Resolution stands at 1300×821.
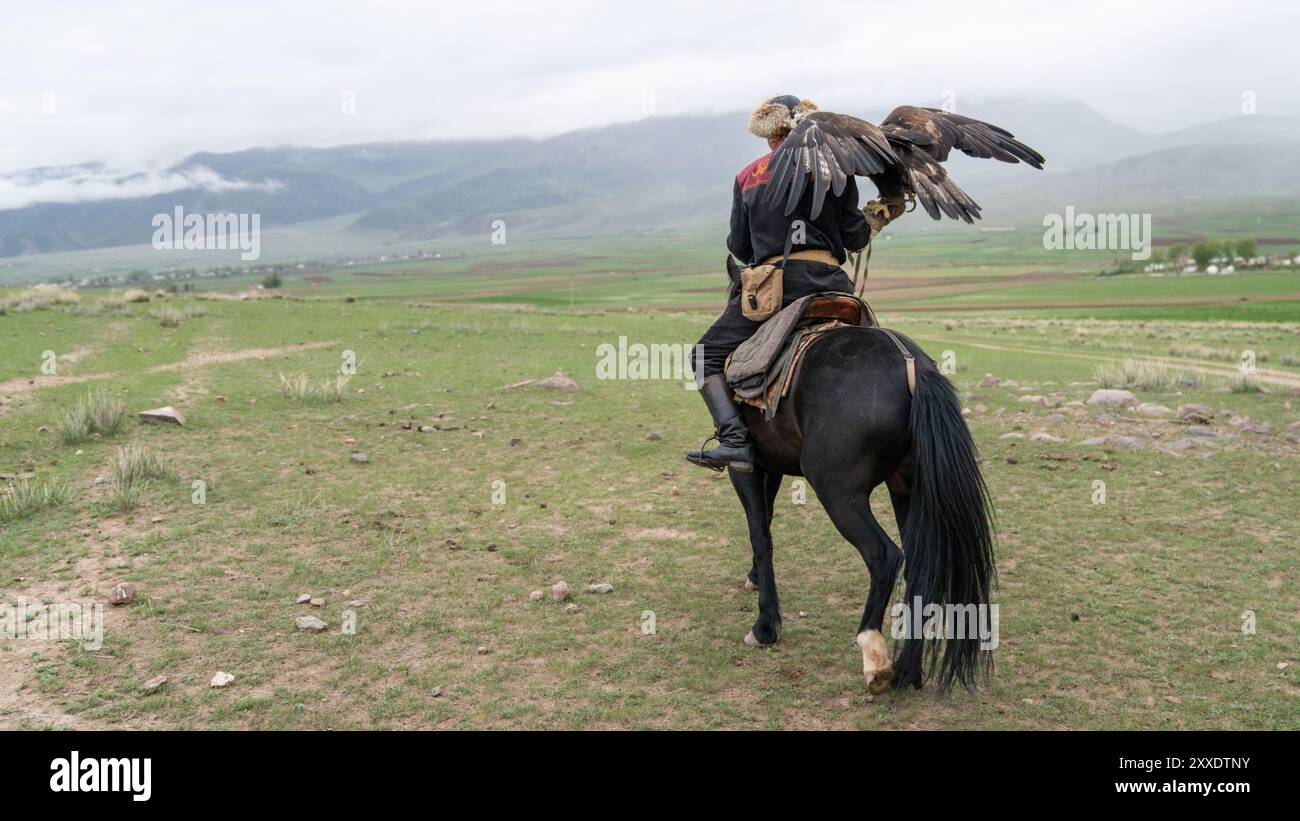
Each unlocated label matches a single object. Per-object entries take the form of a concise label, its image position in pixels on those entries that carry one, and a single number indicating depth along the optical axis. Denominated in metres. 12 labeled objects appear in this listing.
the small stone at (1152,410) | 12.91
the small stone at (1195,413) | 12.16
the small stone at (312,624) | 5.94
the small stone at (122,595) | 6.19
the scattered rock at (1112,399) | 13.46
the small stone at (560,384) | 14.84
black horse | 5.08
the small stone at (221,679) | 5.12
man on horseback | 6.09
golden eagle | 4.87
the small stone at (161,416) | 11.46
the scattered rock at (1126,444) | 10.86
